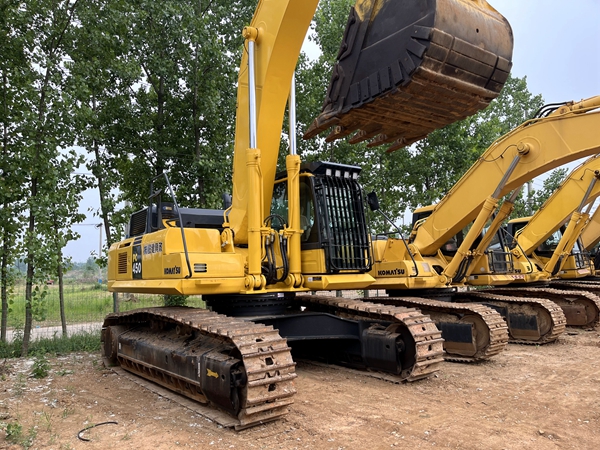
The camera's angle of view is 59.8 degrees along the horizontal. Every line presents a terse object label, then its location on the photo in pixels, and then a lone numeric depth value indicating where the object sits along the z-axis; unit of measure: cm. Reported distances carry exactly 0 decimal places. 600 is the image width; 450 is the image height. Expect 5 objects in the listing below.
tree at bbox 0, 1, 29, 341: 888
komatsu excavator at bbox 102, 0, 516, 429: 519
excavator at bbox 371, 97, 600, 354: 844
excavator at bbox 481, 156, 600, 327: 1180
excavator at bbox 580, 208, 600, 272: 1664
